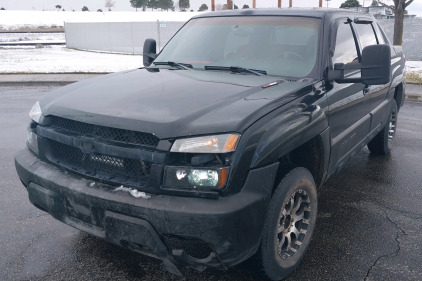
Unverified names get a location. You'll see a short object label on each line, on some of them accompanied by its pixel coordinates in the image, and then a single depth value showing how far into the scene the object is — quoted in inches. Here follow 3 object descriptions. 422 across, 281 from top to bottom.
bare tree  631.2
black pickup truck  89.7
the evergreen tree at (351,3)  1603.6
